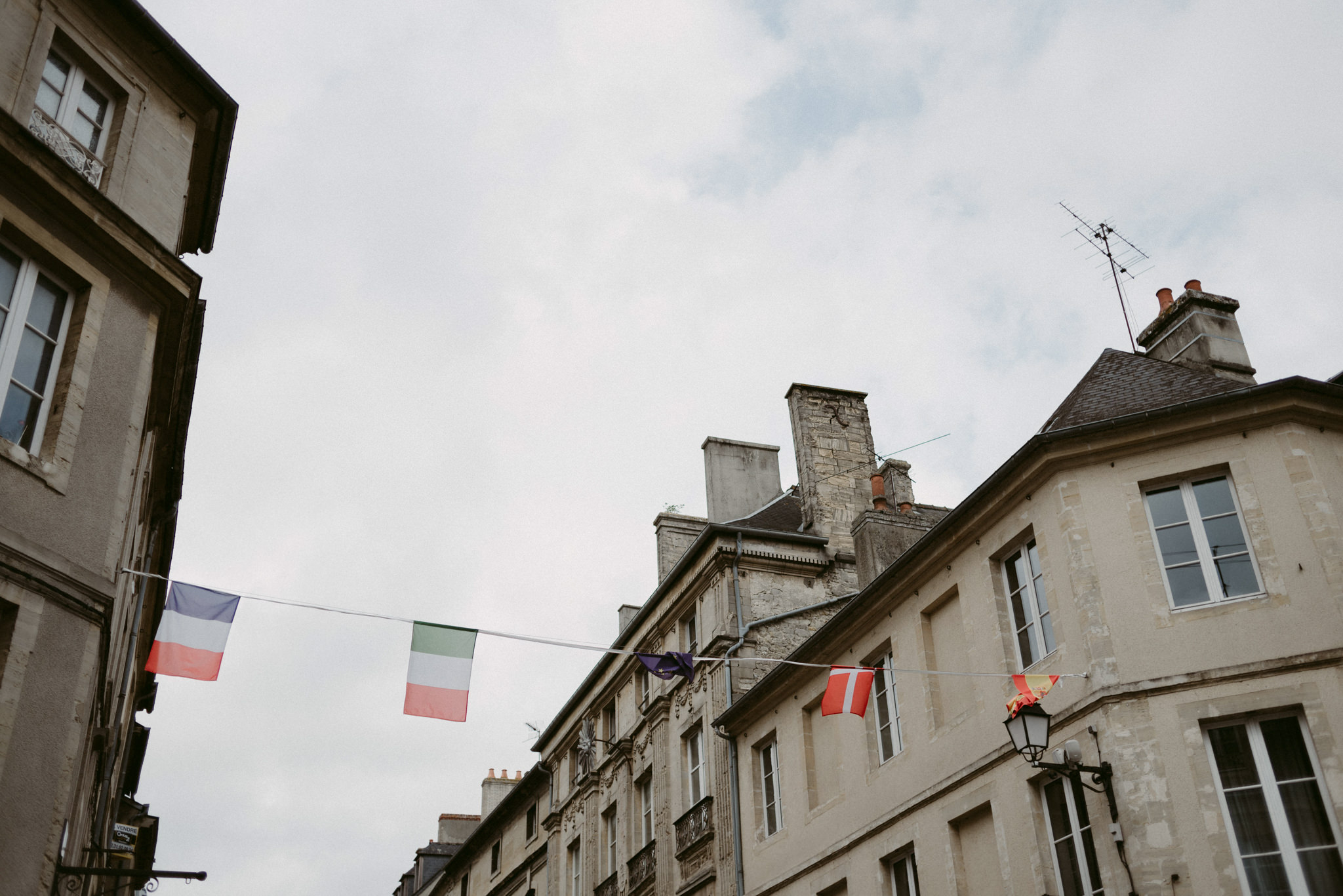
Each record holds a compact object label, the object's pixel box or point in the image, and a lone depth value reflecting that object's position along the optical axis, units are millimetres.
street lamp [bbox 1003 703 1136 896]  11250
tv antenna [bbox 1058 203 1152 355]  17891
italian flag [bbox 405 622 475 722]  12617
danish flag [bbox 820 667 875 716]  15008
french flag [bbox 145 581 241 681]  10891
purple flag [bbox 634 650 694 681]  14773
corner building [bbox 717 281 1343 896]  11234
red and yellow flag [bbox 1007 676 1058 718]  11633
